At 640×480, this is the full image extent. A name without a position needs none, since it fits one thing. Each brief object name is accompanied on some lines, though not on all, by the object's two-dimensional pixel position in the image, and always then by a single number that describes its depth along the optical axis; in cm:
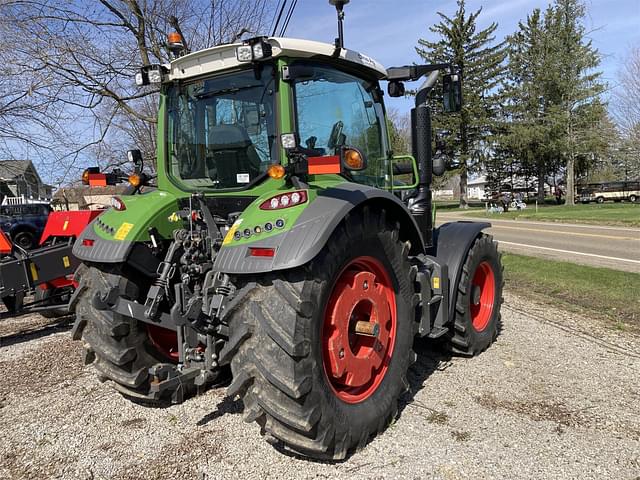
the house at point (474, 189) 9200
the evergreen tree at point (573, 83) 3656
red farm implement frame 536
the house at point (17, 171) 1548
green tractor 275
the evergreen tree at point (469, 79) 4019
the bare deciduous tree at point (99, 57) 1080
